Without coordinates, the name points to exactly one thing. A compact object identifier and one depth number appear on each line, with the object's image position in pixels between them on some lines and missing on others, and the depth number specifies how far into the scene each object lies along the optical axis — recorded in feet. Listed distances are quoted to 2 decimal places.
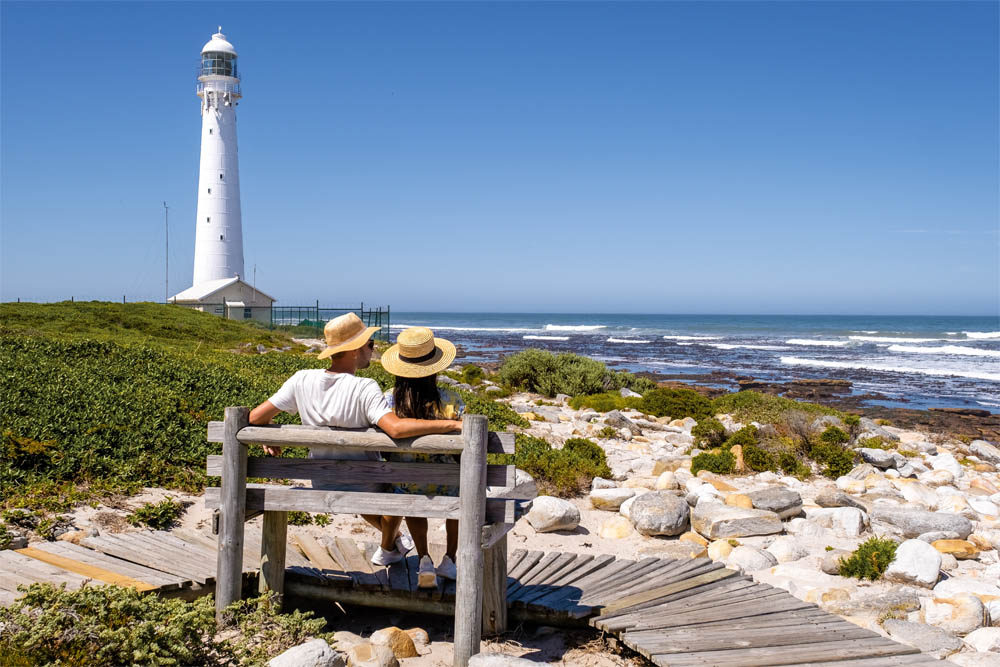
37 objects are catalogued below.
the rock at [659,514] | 24.95
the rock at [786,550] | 23.04
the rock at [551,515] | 24.84
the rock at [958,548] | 23.47
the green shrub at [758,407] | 46.68
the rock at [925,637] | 16.34
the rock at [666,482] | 30.66
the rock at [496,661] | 12.29
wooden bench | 12.78
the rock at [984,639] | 16.46
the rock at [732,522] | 24.88
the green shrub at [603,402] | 54.33
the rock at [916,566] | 20.49
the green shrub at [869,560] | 21.07
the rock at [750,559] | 22.30
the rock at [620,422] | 44.37
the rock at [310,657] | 12.14
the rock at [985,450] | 45.37
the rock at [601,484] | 29.99
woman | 13.74
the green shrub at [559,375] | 63.72
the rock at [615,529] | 25.03
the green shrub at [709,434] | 39.75
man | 13.29
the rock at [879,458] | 36.86
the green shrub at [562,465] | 29.45
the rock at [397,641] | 14.60
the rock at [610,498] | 27.73
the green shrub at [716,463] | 33.91
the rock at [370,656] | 13.69
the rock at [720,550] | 22.97
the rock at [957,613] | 17.51
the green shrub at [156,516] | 20.21
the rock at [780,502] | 26.84
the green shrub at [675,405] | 52.60
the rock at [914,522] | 25.16
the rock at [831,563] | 21.84
